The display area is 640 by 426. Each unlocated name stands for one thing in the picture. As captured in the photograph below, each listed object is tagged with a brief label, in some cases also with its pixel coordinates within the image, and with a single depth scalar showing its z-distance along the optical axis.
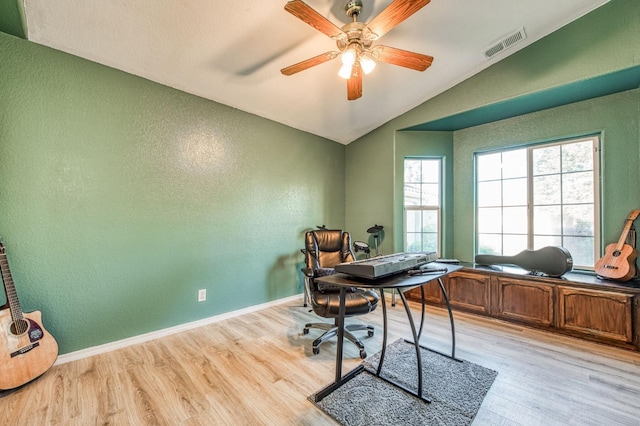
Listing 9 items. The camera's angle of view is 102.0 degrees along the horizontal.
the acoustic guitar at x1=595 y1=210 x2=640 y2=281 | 2.41
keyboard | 1.52
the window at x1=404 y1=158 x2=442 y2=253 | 3.81
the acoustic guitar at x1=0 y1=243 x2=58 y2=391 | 1.71
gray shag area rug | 1.52
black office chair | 2.19
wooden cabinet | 2.28
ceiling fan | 1.53
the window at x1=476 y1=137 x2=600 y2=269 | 2.89
